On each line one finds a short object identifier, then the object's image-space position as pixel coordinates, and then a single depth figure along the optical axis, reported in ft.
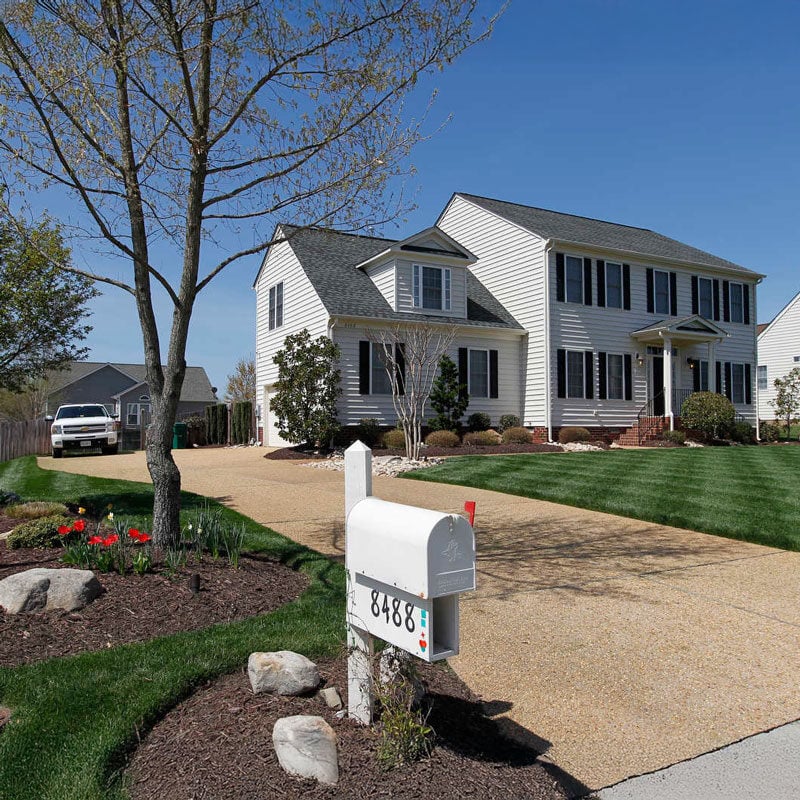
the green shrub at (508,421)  69.92
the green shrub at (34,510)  23.04
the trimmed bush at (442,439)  61.87
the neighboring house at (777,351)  122.11
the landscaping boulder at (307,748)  8.57
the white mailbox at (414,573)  8.03
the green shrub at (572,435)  68.64
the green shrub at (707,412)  72.95
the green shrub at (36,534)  19.42
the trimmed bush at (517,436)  66.59
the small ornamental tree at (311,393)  60.44
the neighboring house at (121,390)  158.92
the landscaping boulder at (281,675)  10.75
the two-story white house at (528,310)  67.21
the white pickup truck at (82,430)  70.28
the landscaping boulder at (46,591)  14.35
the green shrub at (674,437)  70.95
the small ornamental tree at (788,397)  97.45
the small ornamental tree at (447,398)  64.39
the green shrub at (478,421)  67.87
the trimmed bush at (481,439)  64.67
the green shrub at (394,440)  60.90
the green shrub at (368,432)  62.80
